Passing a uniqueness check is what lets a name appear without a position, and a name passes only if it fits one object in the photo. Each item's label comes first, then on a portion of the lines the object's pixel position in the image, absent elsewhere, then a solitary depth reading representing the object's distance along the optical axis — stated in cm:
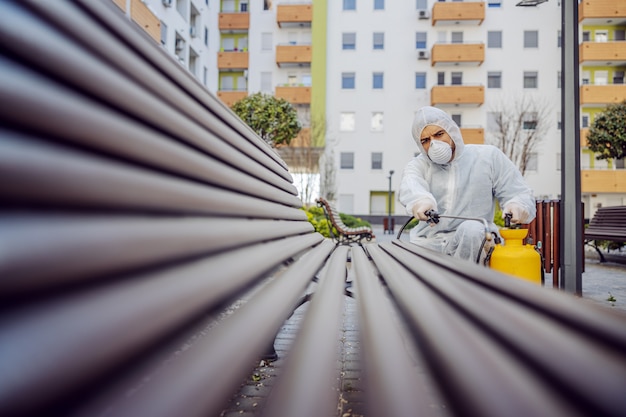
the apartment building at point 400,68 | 3164
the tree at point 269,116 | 1694
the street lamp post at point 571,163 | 445
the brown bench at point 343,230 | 709
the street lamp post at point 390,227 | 2172
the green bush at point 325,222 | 936
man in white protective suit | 308
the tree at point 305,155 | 2308
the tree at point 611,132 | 1586
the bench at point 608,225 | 681
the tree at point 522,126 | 2388
